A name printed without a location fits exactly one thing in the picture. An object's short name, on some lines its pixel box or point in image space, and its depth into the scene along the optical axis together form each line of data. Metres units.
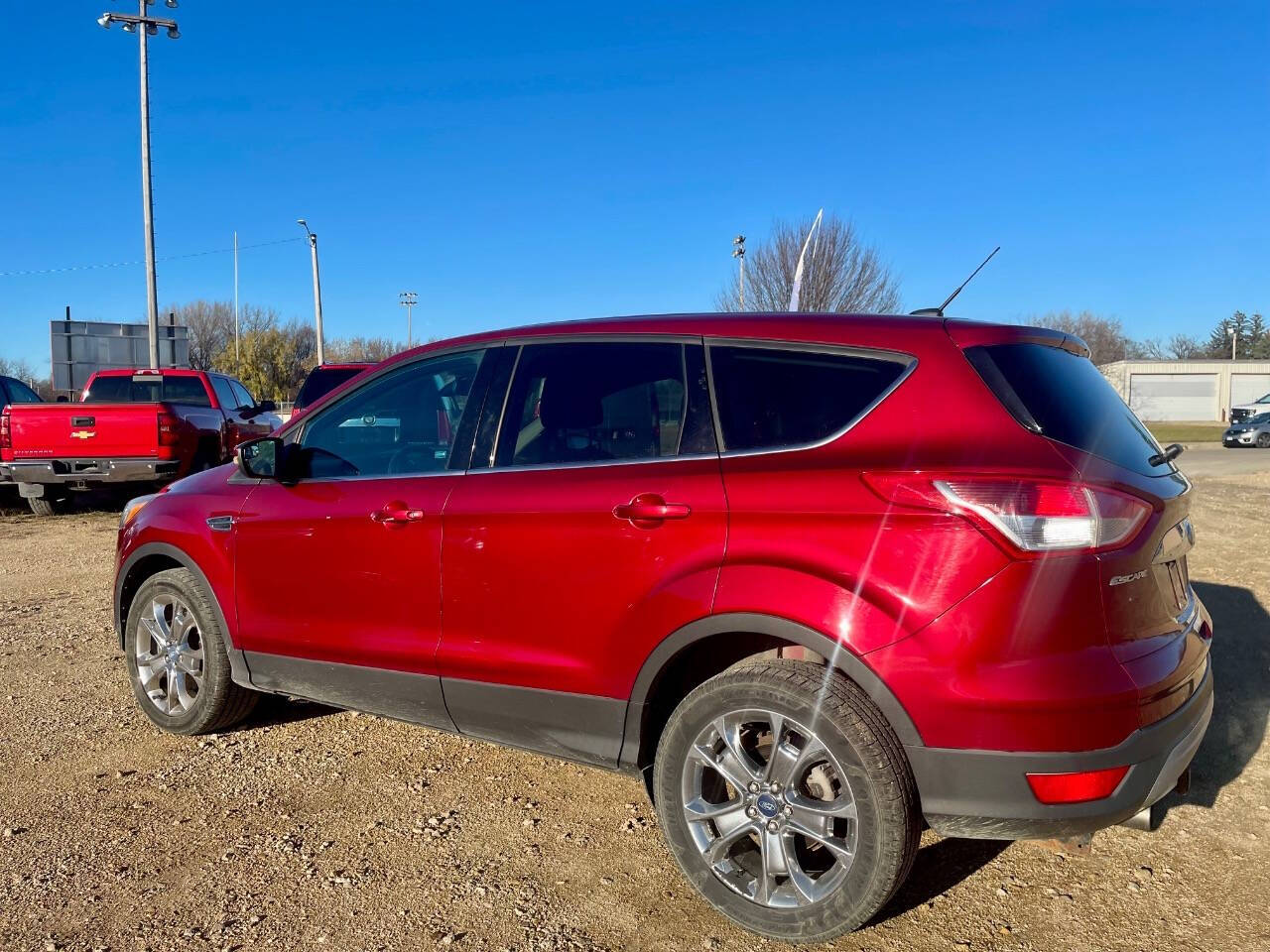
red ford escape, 2.46
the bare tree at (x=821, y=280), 21.62
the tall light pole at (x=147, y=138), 22.38
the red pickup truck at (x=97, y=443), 10.84
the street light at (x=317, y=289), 37.81
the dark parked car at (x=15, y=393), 13.71
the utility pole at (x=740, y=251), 25.58
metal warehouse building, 61.44
